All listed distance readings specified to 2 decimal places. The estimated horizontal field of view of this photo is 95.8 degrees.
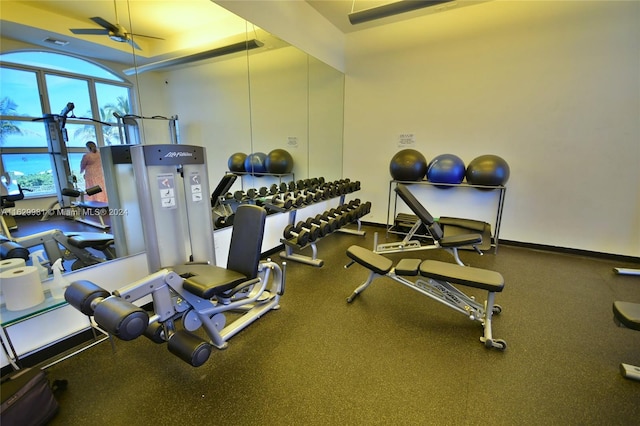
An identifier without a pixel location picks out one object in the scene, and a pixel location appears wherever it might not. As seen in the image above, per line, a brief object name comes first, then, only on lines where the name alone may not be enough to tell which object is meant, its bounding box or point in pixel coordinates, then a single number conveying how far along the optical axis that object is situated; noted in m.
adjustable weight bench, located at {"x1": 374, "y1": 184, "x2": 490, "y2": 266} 2.75
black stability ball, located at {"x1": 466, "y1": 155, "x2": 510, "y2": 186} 3.29
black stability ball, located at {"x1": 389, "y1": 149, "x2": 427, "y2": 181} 3.72
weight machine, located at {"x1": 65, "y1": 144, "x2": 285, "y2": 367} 1.47
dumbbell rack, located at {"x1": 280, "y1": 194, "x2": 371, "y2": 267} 2.90
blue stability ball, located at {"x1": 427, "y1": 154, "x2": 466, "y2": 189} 3.53
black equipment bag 1.14
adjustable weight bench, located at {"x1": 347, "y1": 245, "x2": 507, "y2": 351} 1.85
